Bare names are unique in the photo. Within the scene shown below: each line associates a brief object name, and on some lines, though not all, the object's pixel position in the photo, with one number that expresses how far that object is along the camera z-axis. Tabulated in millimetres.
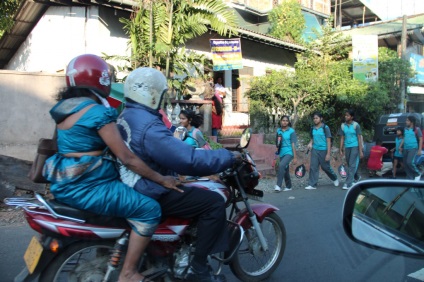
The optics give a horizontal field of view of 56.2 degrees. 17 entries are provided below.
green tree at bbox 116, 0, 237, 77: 9078
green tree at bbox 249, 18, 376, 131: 12891
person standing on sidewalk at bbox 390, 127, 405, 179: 9741
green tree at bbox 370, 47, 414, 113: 16828
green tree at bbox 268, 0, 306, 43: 17266
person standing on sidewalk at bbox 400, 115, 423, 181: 9188
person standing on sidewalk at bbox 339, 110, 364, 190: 8875
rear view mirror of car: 1845
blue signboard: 21062
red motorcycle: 2525
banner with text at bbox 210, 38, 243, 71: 12227
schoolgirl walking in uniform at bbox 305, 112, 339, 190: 8805
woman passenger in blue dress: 2510
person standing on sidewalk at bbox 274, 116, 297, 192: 8453
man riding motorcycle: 2711
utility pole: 17094
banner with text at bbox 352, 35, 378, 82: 15961
